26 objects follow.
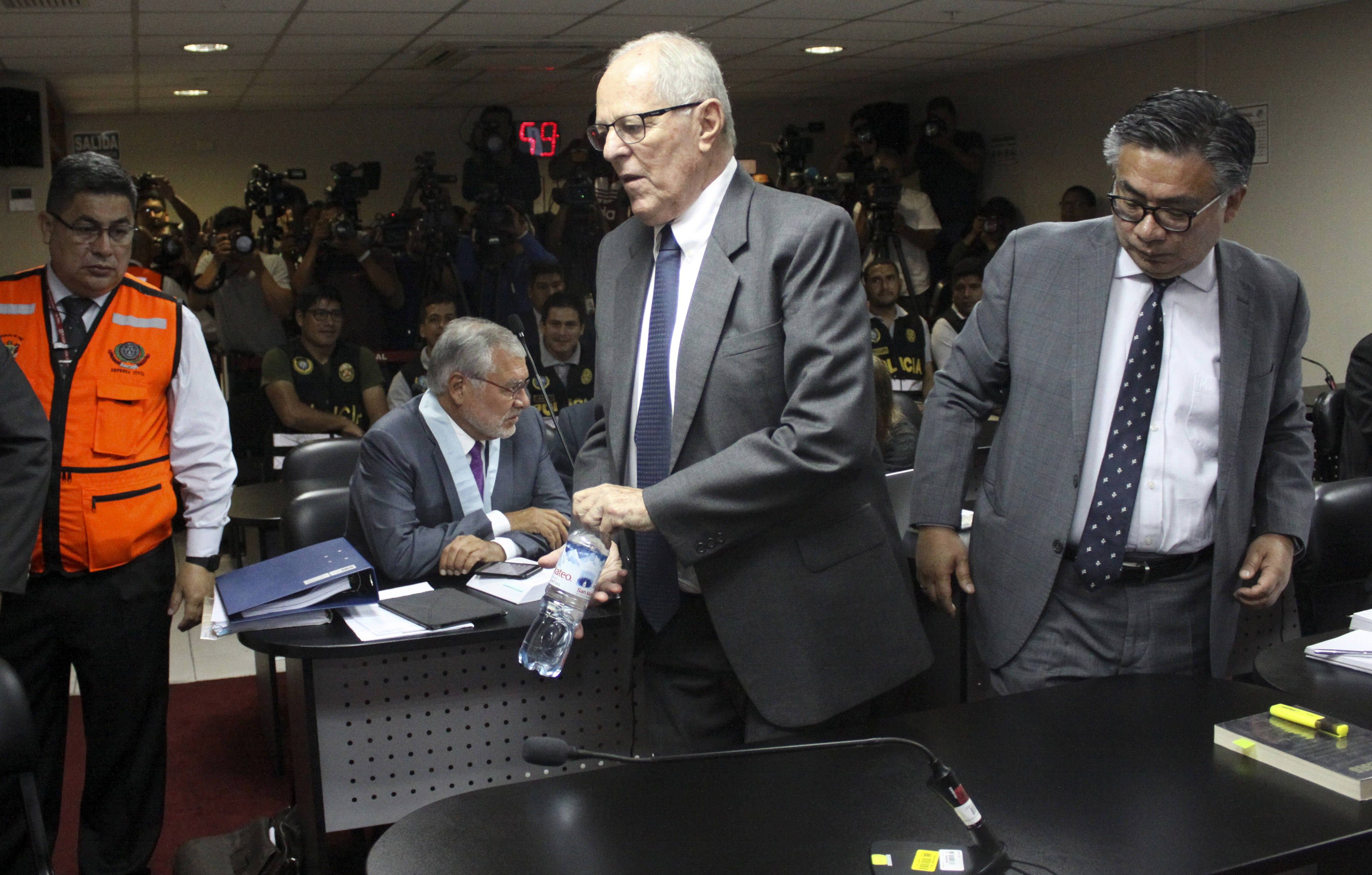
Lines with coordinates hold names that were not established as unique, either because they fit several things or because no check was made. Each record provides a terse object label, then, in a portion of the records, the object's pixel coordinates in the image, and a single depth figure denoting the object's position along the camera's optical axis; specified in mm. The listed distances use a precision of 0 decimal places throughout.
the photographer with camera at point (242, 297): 6293
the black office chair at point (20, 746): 1640
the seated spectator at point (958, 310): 6316
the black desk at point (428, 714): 2176
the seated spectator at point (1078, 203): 7125
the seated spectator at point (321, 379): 5293
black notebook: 2111
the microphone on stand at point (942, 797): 1114
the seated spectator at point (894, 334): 5953
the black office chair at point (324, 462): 3695
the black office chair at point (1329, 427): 4340
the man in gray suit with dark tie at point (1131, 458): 1703
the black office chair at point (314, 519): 2904
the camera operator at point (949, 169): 8297
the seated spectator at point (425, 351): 5457
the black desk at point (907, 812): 1186
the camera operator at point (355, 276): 6027
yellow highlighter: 1419
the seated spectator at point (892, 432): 3521
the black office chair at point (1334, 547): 2379
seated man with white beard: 2562
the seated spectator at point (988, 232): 7430
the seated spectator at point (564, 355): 5180
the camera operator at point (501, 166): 6055
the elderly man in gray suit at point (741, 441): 1478
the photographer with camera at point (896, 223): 6648
